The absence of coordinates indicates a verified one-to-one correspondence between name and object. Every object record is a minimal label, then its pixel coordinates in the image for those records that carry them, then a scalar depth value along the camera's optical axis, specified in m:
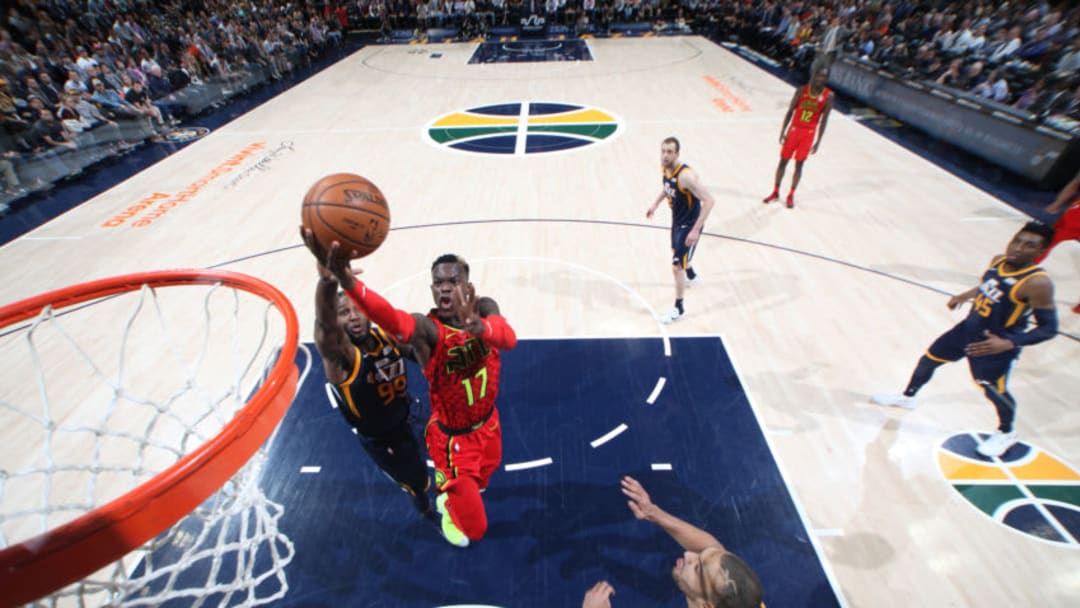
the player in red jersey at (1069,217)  4.83
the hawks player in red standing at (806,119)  6.46
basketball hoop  1.55
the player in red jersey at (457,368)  2.21
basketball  2.17
